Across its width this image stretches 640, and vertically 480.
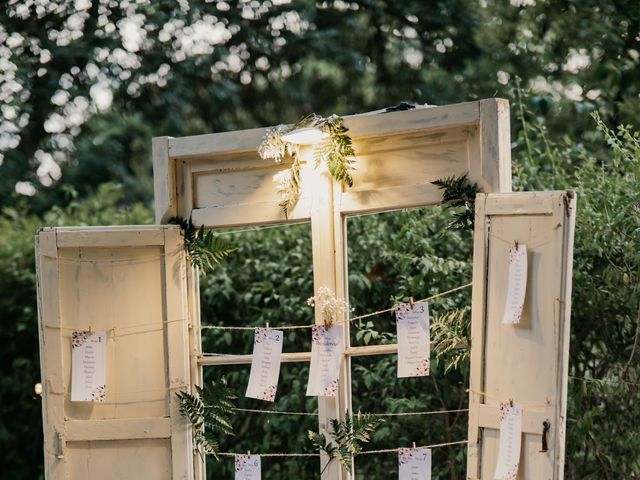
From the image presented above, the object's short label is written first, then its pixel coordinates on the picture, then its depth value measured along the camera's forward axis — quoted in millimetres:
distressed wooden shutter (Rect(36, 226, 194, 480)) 6015
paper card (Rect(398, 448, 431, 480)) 5567
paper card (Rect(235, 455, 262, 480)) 5953
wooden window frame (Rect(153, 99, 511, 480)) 5407
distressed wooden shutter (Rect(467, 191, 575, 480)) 4959
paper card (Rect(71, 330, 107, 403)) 6015
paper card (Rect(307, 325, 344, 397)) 5684
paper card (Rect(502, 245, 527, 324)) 5056
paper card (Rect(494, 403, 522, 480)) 5020
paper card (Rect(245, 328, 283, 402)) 5872
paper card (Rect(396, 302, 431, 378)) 5541
